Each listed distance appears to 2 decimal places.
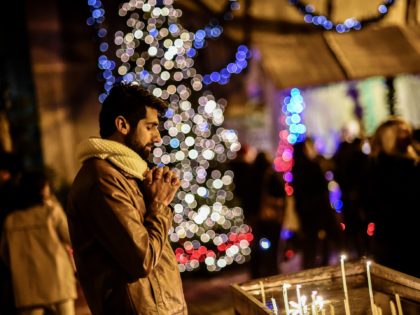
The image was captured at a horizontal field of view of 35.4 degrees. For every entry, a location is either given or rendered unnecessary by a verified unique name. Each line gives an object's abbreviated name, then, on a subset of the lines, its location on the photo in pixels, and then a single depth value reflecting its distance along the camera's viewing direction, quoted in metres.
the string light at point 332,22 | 10.18
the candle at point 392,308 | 3.06
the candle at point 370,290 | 3.02
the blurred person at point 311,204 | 8.68
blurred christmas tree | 9.56
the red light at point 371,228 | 6.07
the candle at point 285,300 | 3.20
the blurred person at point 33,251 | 6.50
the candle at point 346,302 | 3.06
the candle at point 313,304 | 3.14
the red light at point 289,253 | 9.54
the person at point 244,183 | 9.15
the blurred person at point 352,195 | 9.20
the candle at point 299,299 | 3.18
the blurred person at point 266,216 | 8.58
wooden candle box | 3.23
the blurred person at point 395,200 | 5.73
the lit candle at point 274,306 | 3.23
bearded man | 2.79
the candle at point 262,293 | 3.50
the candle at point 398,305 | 3.00
